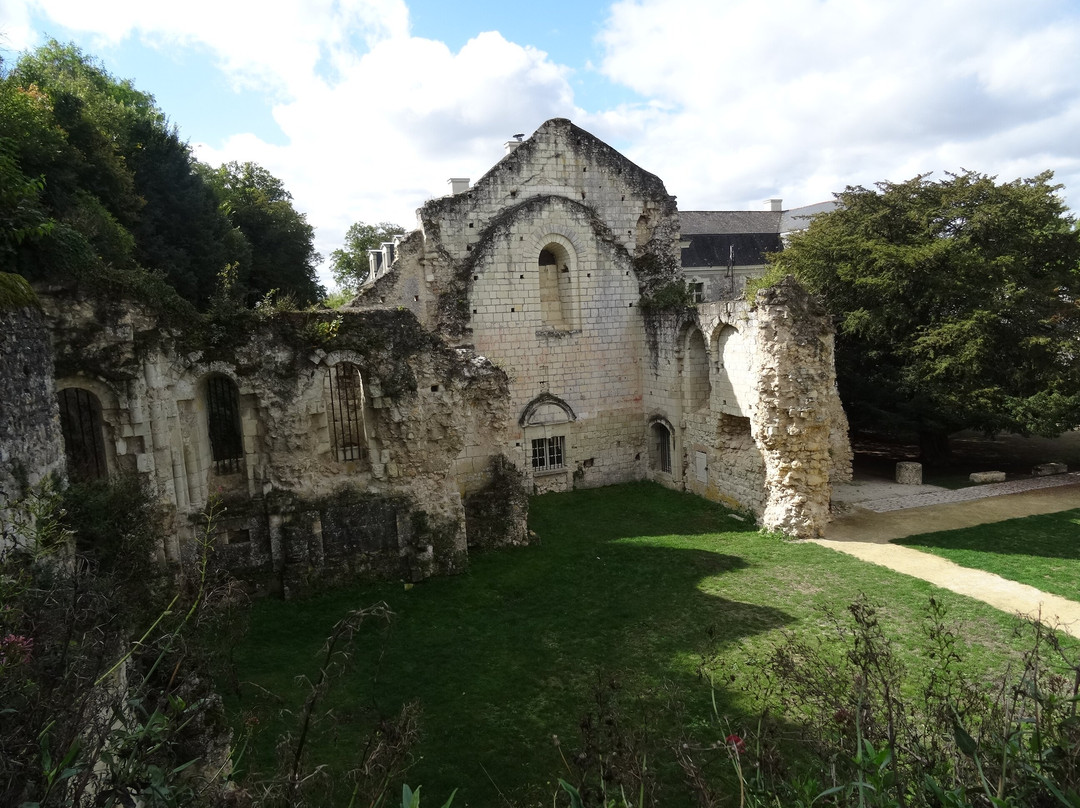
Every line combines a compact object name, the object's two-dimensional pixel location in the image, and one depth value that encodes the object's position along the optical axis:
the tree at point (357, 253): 44.16
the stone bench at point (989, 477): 17.28
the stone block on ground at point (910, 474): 17.45
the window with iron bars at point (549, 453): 17.12
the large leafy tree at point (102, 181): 9.16
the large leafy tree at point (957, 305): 17.05
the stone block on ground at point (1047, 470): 17.95
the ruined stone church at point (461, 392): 9.88
